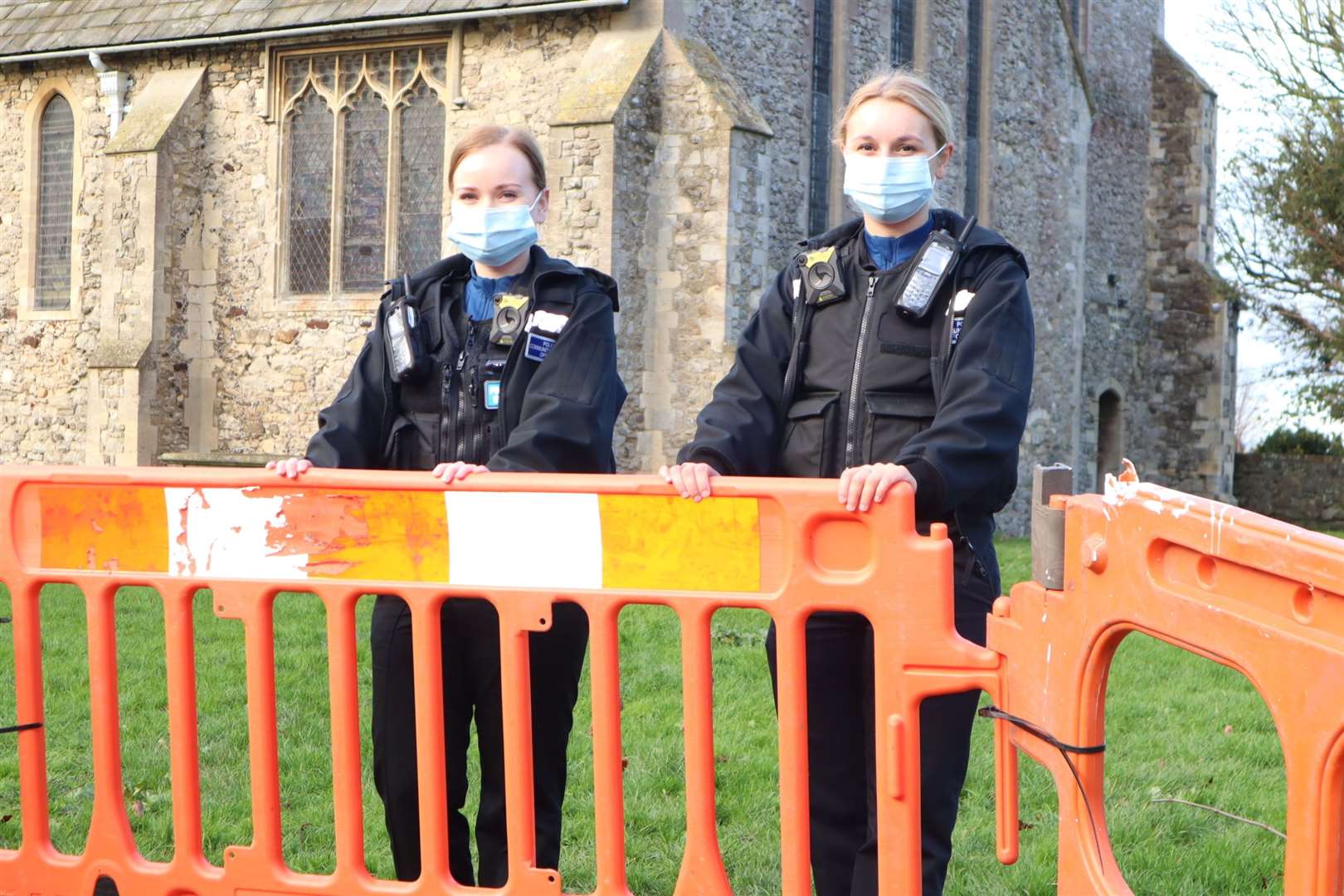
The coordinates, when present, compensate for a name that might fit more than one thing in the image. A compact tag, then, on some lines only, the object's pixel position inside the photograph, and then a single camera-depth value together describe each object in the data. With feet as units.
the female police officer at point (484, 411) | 11.78
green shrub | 88.48
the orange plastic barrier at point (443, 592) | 9.89
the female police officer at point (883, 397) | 10.27
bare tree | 73.72
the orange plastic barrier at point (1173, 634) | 7.44
